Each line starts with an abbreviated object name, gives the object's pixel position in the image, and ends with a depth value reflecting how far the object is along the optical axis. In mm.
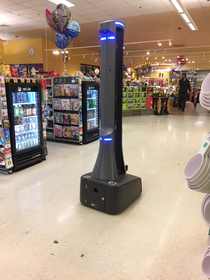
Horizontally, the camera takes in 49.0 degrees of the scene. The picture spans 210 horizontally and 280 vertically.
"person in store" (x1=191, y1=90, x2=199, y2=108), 17078
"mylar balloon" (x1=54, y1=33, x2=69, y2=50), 5660
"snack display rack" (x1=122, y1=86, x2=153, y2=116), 11312
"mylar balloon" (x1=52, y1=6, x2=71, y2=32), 5215
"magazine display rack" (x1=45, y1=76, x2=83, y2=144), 5656
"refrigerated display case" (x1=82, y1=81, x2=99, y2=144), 5660
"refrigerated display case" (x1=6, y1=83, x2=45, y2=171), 3824
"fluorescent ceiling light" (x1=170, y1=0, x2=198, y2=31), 5697
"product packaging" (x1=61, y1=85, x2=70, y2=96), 5753
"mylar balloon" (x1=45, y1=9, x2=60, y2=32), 5359
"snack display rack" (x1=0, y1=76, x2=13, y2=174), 3596
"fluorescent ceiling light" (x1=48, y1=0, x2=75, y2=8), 7315
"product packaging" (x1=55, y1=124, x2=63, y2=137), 6005
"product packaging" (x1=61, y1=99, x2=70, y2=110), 5809
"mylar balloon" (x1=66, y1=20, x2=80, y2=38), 5512
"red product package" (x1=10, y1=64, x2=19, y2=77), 4016
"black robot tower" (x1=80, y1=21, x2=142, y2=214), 2514
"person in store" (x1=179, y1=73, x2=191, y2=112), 11953
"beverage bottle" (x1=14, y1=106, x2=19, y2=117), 4030
